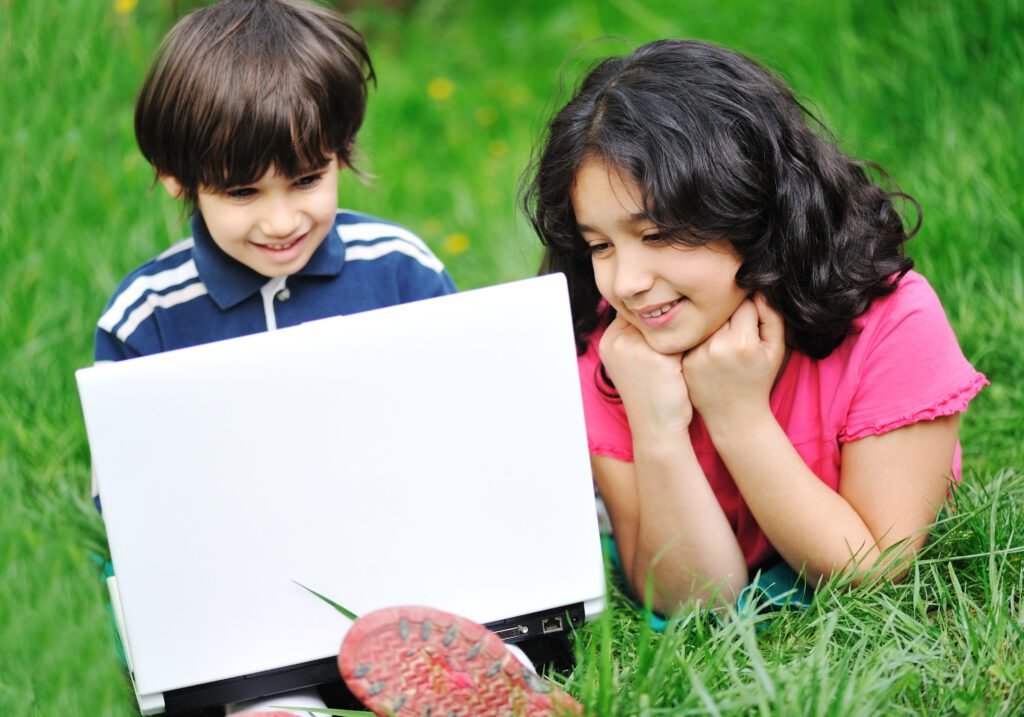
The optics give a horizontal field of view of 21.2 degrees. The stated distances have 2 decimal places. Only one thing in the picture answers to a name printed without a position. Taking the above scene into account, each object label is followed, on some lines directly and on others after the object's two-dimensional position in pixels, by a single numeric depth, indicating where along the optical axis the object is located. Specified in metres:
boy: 2.24
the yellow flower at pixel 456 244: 3.23
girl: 2.09
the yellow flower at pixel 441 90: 4.18
